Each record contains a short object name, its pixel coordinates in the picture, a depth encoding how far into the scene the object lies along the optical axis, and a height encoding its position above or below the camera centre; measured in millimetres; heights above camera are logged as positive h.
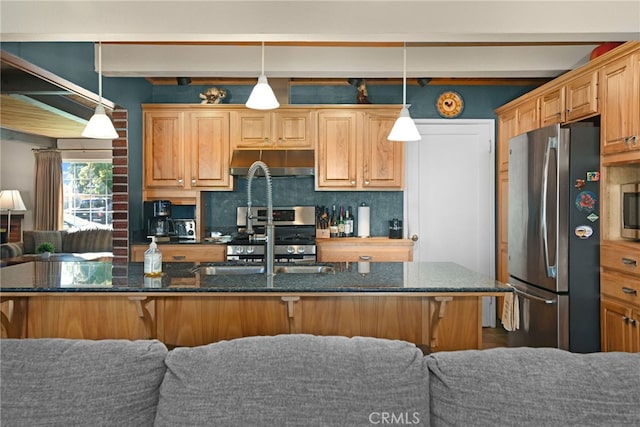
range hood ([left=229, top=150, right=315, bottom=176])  4586 +502
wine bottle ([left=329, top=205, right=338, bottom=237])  5021 -129
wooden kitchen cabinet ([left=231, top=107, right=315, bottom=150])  4852 +855
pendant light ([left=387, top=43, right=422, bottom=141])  2939 +513
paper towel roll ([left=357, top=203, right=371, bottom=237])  5062 -112
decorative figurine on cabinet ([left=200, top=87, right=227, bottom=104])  5012 +1221
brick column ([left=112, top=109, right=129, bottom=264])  4285 +209
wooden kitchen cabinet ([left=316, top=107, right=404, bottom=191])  4840 +639
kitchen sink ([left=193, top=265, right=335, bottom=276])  2857 -342
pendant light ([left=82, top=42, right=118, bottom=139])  2811 +508
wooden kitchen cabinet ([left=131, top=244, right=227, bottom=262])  4551 -377
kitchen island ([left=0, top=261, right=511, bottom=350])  2375 -512
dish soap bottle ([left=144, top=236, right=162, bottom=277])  2484 -263
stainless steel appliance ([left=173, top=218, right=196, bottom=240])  4979 -153
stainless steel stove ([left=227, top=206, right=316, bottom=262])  4473 -244
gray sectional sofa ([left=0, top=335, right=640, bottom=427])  1174 -441
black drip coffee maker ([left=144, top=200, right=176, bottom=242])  4789 -56
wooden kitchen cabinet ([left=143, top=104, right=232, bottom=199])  4836 +659
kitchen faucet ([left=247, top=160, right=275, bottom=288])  2604 -111
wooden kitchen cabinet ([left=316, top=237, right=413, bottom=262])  4727 -373
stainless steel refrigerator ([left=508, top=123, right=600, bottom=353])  3205 -161
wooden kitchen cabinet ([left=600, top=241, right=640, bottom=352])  2820 -521
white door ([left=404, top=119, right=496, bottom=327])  5117 +239
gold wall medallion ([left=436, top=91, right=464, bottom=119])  5121 +1156
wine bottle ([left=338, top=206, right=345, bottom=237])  5051 -113
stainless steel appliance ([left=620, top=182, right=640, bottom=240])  2973 +15
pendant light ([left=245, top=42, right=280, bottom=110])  2836 +684
